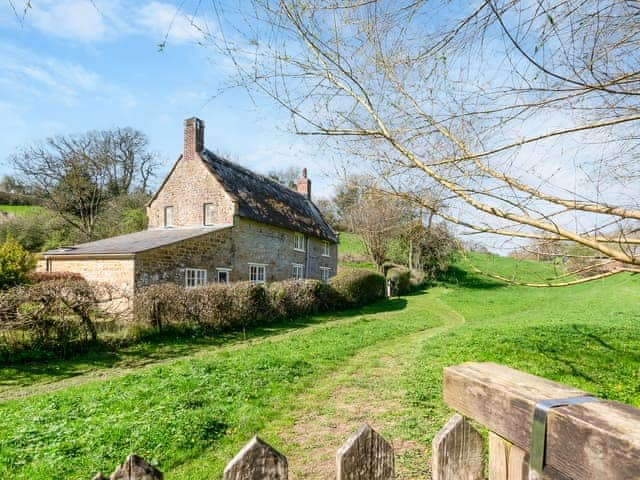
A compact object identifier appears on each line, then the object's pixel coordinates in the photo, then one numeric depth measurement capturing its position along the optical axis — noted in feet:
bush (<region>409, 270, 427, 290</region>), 94.46
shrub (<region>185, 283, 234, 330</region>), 40.93
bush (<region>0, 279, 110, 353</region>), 28.86
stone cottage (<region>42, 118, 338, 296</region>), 50.37
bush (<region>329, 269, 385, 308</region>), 65.16
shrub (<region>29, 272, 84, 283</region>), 54.34
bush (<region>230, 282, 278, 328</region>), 45.06
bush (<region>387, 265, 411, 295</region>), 85.97
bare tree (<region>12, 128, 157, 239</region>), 98.02
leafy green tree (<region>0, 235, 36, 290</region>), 52.60
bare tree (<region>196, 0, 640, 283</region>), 9.77
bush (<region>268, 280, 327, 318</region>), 51.01
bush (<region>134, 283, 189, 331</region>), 37.17
